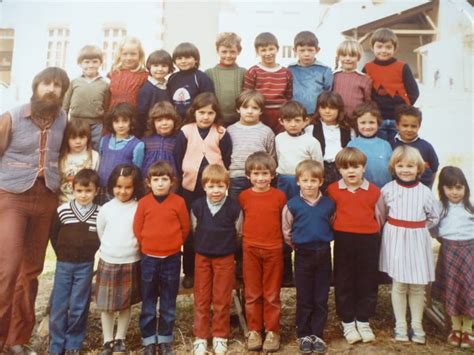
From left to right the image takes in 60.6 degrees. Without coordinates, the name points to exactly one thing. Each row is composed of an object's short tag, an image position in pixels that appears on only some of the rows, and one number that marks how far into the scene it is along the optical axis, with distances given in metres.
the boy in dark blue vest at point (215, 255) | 2.75
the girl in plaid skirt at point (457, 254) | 2.89
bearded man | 2.69
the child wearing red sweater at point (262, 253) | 2.77
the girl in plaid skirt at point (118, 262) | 2.68
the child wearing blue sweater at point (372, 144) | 3.09
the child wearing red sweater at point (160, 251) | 2.68
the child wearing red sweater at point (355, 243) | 2.80
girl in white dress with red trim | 2.83
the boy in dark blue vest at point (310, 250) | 2.73
